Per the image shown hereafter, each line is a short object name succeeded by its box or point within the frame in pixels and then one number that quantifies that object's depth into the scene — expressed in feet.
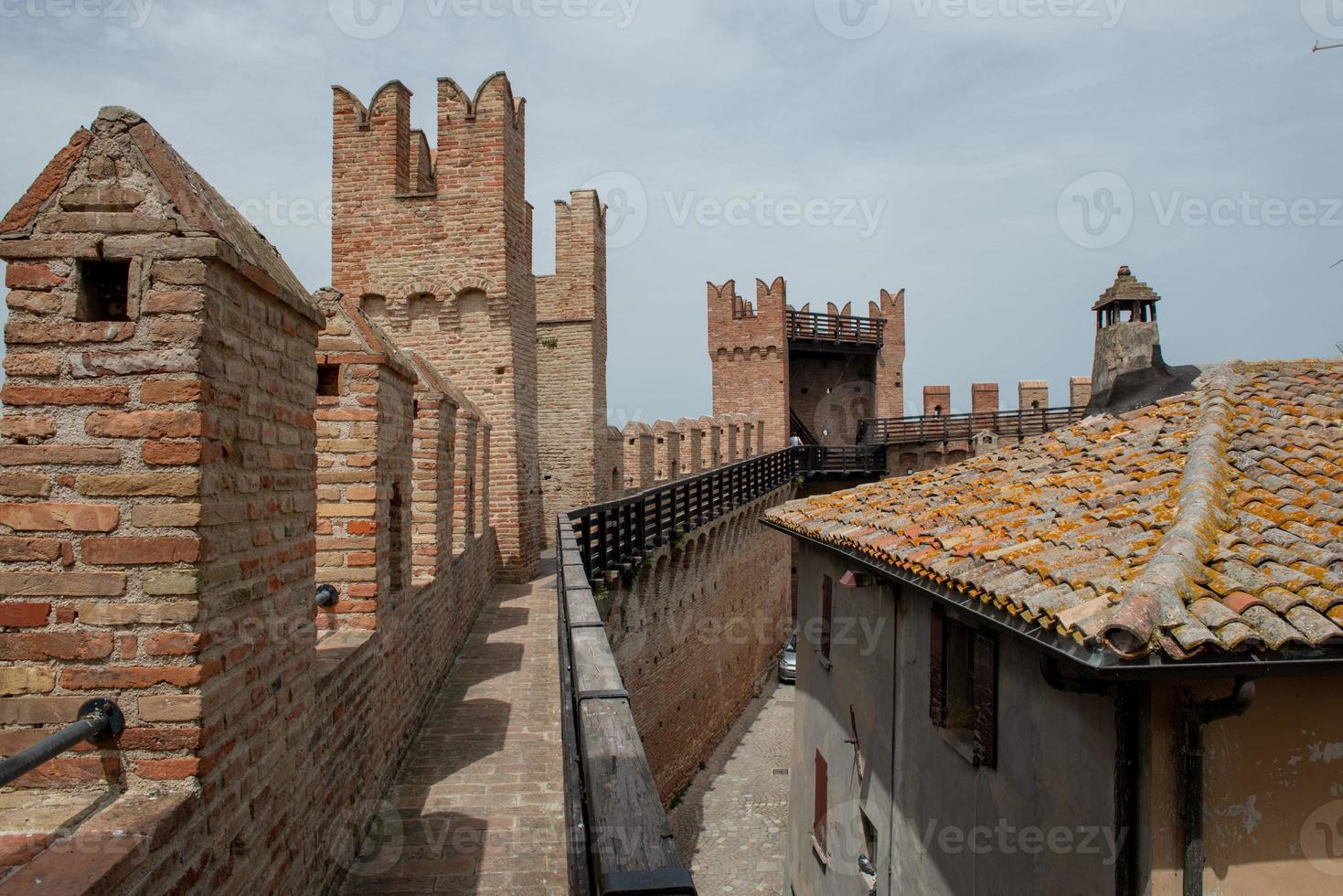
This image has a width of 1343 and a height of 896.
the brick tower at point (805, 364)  114.42
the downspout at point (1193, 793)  14.96
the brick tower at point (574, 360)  66.69
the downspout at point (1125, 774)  15.30
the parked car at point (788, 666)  80.48
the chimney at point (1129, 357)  41.86
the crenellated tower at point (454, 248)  47.57
